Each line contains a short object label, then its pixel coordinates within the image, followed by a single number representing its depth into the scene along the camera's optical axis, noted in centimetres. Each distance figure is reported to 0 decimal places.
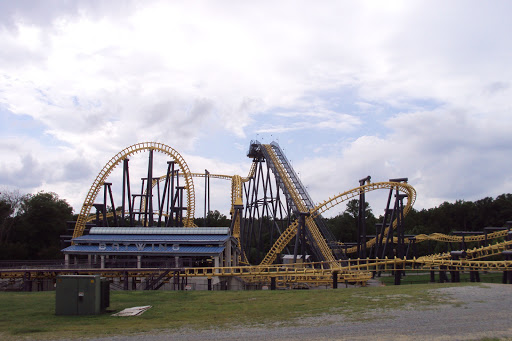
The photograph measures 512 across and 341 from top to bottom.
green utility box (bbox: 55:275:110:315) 1541
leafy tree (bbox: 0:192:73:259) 5705
